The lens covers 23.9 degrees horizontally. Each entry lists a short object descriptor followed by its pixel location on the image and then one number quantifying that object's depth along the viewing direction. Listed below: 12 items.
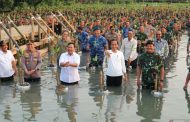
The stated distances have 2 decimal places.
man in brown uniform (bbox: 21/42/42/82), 12.73
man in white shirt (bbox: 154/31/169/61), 14.05
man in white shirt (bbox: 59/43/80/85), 11.85
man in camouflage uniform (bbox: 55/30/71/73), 14.97
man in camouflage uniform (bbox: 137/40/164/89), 11.47
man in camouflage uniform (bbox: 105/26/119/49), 17.61
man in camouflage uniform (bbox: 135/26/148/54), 16.81
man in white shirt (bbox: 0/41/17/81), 12.98
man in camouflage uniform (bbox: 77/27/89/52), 17.67
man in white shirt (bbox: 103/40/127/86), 12.05
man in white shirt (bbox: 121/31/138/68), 14.91
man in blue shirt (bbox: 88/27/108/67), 15.48
